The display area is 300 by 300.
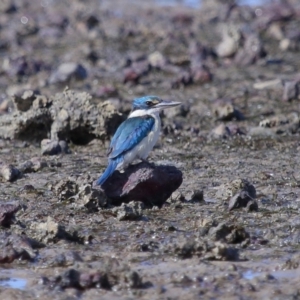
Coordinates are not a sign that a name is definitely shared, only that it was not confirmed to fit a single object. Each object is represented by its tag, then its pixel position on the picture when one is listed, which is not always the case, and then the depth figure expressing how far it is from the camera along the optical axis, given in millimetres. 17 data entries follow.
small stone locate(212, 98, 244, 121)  22156
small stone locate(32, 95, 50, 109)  20516
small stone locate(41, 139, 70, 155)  19406
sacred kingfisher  15898
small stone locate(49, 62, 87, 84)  27219
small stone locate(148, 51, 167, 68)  28047
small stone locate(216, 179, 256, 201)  15609
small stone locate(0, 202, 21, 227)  14336
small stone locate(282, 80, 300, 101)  23734
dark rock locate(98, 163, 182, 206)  15305
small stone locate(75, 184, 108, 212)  15094
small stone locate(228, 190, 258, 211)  15001
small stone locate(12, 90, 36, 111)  20578
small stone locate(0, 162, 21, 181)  17344
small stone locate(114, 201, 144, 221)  14594
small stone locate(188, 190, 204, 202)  15781
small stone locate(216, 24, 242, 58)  29156
